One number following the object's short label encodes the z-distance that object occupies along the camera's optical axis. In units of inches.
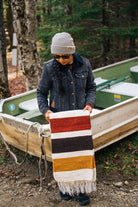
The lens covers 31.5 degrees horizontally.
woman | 102.2
